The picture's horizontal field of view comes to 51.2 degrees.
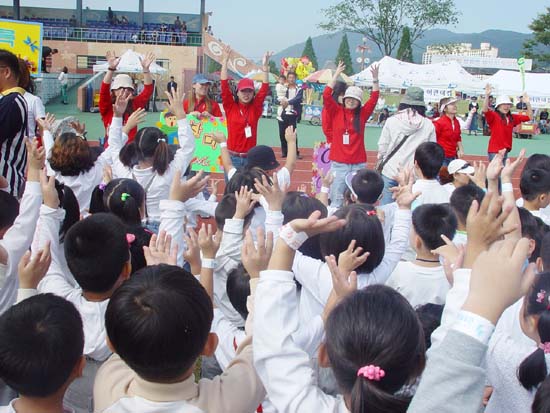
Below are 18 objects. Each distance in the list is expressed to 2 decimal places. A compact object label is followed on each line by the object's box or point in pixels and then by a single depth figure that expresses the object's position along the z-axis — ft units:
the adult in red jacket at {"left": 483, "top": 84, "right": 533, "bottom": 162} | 28.14
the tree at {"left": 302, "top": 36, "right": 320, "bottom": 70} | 259.88
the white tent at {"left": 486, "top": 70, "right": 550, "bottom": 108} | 75.56
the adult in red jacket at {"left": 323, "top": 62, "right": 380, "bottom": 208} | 21.01
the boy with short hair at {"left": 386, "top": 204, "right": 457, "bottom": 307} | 9.09
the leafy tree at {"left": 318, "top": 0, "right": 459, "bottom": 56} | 143.23
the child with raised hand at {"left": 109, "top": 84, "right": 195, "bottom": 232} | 13.67
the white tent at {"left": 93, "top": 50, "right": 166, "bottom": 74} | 76.59
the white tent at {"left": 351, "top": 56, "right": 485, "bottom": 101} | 74.95
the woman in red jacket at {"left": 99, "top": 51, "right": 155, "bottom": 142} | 19.04
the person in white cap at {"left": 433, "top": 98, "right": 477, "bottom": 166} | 24.18
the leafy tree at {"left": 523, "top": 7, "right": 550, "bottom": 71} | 133.59
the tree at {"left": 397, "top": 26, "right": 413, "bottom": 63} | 176.63
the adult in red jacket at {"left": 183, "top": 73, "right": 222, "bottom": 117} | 22.83
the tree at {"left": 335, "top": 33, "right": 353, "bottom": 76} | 245.80
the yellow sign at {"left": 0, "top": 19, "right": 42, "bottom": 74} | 22.76
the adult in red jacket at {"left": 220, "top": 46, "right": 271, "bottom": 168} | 21.33
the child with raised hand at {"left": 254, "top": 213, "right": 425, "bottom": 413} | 4.55
